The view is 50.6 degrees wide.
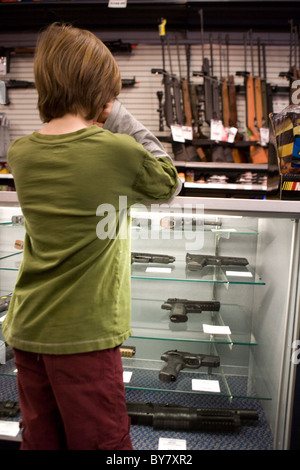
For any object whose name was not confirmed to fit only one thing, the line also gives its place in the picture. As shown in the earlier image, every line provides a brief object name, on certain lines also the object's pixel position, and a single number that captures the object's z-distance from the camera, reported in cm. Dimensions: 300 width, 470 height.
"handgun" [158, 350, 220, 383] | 158
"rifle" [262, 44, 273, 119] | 423
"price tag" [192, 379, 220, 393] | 150
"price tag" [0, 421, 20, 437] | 142
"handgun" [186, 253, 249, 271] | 172
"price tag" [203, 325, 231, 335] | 157
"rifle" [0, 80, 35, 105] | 456
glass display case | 146
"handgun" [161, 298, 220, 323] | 169
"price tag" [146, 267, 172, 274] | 171
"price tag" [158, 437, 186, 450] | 142
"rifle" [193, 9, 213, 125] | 421
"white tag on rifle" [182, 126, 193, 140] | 422
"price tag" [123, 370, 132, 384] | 156
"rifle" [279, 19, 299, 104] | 405
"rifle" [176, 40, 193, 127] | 427
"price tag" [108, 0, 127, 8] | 344
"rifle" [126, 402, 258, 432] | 153
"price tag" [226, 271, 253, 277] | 167
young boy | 82
